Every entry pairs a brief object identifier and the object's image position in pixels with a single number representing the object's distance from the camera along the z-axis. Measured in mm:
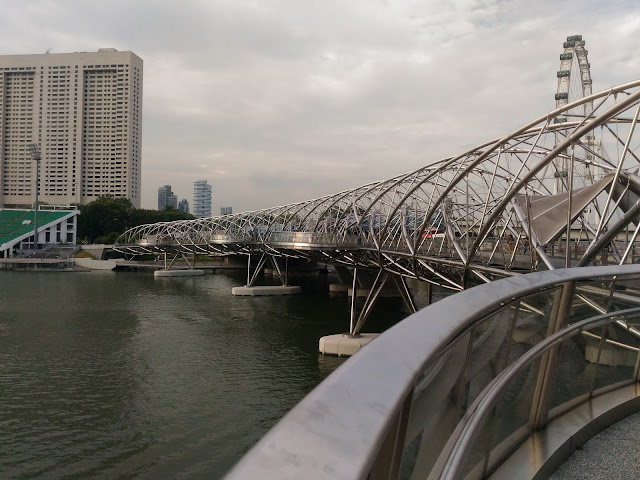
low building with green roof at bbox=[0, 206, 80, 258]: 84281
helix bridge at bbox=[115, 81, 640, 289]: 16031
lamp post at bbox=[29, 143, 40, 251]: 80812
